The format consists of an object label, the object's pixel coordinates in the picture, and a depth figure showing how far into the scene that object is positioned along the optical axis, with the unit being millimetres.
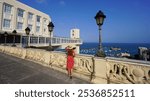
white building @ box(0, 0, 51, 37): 38219
